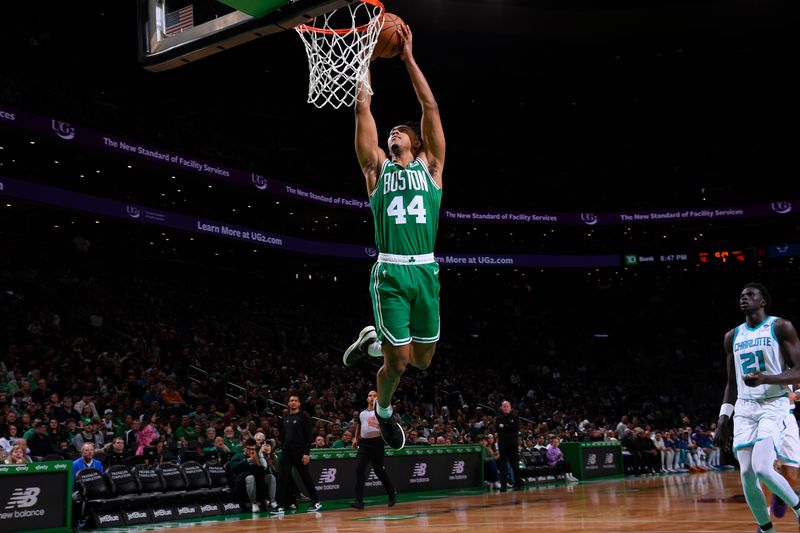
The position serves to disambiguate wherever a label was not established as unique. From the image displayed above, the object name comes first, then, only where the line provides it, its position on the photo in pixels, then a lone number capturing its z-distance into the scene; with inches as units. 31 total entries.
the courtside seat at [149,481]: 454.8
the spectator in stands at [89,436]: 514.2
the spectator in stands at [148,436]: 540.1
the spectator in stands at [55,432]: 510.3
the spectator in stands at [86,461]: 438.9
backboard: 237.9
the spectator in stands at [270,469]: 502.3
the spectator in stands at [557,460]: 773.3
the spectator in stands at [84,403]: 590.6
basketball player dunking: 209.9
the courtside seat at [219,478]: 490.0
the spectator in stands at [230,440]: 557.6
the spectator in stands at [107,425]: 558.8
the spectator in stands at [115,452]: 492.9
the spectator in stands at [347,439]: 649.6
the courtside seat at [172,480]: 466.3
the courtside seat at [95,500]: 426.6
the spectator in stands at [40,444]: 481.7
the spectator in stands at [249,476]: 497.0
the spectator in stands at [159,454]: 527.8
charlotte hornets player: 245.0
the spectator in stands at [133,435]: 543.8
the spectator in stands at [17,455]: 414.6
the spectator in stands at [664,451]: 908.6
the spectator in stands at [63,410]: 557.6
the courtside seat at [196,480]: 475.5
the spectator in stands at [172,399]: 679.1
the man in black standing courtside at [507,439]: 641.0
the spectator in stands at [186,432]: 596.4
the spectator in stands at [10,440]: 469.7
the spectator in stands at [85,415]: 574.6
